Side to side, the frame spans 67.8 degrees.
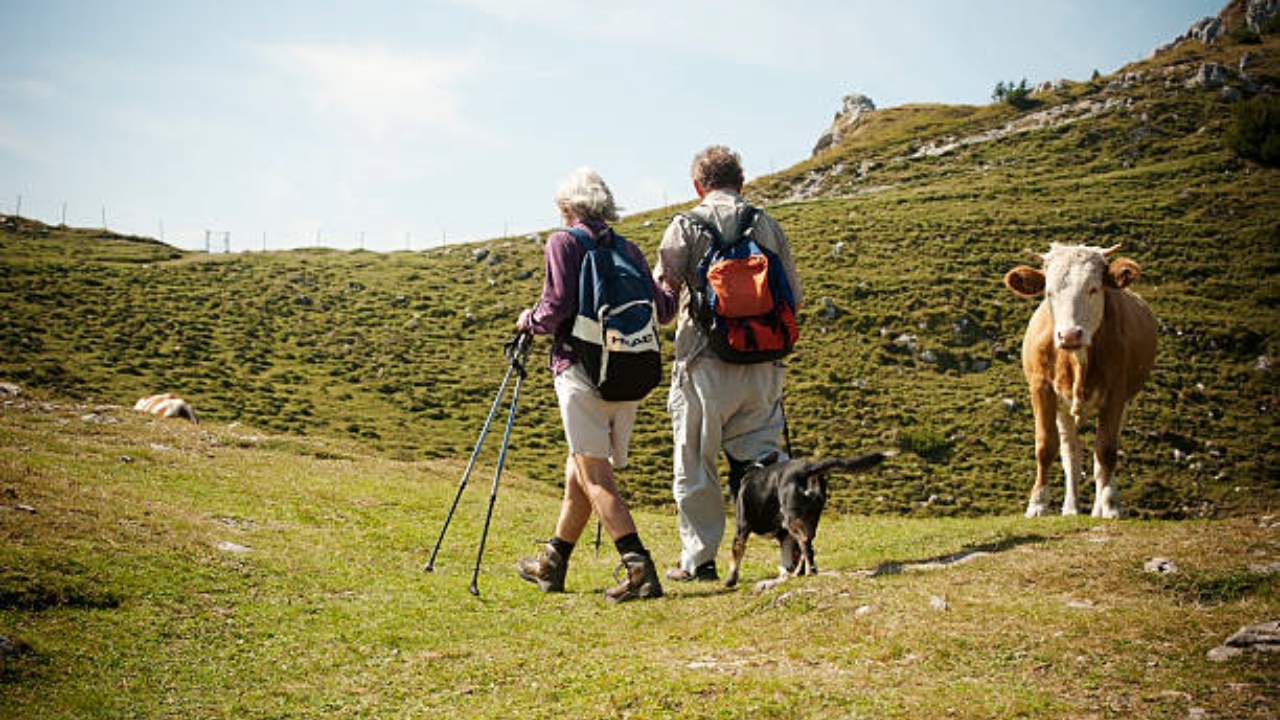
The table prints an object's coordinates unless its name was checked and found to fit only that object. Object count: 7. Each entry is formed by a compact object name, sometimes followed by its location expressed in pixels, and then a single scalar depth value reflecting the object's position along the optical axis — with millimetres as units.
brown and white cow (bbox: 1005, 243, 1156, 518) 10367
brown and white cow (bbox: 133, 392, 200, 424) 23234
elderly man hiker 8250
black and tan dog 7202
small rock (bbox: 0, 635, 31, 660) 6076
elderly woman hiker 7816
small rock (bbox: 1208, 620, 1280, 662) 4668
